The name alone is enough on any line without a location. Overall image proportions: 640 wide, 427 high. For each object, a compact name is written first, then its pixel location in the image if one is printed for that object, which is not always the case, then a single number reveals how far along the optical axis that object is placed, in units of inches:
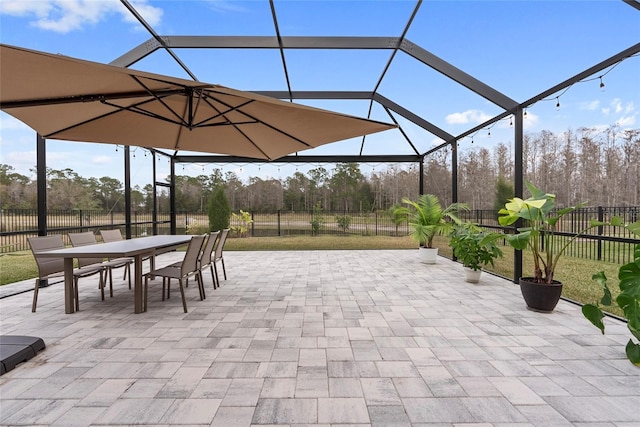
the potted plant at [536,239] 140.9
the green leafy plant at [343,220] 390.9
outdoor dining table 136.8
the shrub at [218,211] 382.9
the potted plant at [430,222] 272.4
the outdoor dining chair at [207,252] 170.9
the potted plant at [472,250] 186.7
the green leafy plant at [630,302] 88.5
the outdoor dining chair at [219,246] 196.6
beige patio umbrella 88.7
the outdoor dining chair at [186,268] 145.6
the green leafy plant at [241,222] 397.1
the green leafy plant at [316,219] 393.4
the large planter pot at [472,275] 200.4
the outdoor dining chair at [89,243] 170.6
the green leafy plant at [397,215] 312.4
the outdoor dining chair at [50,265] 146.3
